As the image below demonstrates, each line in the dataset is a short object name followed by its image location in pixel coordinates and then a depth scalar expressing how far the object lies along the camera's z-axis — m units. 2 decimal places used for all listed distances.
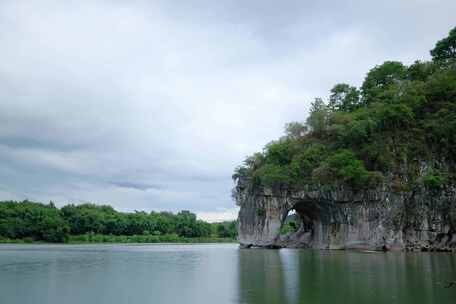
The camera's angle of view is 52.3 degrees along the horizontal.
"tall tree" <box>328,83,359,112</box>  61.11
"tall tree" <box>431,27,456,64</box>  63.94
